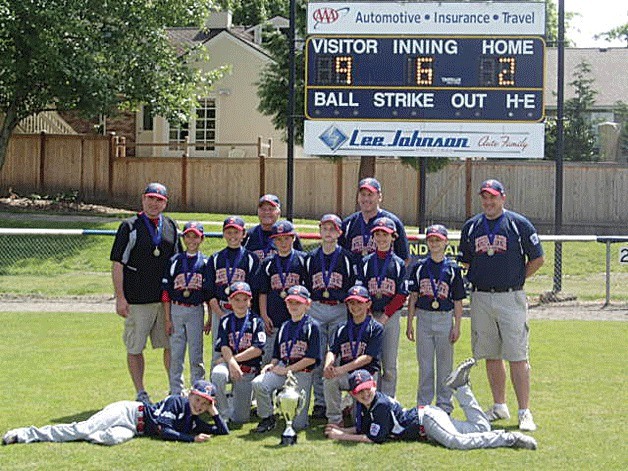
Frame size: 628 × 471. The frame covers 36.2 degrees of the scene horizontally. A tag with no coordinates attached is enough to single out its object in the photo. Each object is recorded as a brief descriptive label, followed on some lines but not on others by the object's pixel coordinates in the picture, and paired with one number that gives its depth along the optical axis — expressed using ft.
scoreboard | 52.90
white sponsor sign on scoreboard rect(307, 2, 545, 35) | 53.47
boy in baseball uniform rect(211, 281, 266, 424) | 26.37
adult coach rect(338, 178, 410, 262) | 27.99
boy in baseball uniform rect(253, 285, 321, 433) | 25.55
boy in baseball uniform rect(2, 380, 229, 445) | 23.62
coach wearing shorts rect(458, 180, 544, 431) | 26.12
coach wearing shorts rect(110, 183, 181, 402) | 28.09
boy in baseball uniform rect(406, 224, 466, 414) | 26.96
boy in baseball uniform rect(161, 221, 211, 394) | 27.94
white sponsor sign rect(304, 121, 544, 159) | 53.98
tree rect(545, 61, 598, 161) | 113.60
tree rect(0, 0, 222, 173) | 78.48
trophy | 23.82
